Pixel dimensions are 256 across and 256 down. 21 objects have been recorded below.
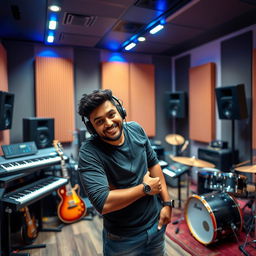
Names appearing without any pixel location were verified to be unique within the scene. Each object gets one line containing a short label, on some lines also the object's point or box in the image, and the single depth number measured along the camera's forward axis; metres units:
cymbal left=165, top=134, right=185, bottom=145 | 3.71
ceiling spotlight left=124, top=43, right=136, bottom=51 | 4.00
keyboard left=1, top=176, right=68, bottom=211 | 2.13
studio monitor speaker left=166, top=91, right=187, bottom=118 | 4.47
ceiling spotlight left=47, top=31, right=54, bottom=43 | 3.37
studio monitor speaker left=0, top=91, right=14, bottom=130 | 2.63
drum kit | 2.30
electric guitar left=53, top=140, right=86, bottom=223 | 2.95
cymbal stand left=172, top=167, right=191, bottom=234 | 2.76
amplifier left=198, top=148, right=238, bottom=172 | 3.56
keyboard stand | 2.17
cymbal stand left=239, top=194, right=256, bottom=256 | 2.28
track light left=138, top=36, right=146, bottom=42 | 3.58
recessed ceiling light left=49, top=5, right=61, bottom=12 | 2.47
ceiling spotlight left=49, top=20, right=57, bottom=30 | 2.89
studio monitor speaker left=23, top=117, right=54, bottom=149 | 3.16
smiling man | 1.06
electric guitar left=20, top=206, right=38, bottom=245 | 2.58
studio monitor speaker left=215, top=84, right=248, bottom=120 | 3.22
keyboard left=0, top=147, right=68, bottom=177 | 2.20
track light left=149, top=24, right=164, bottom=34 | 3.08
